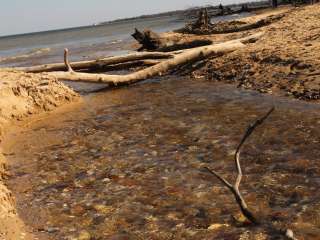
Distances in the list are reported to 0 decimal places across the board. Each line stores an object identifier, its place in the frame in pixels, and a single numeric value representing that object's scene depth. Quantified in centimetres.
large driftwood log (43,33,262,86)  1666
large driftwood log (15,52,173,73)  1786
